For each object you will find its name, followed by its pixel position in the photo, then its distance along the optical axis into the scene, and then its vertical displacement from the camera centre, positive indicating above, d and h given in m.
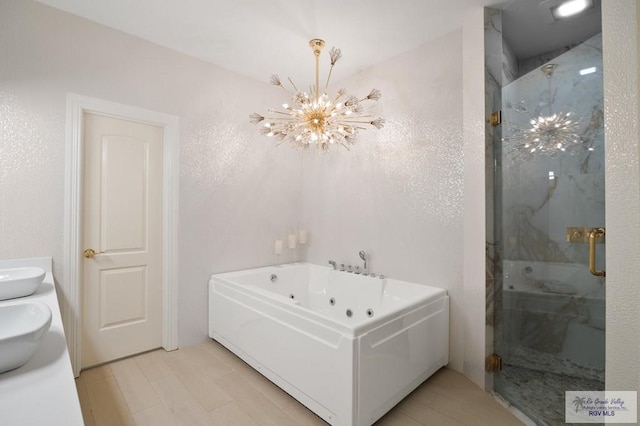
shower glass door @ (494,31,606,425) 1.85 -0.12
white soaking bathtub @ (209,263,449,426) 1.65 -0.85
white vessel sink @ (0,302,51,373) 0.83 -0.38
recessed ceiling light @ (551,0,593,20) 1.98 +1.46
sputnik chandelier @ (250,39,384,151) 2.15 +0.74
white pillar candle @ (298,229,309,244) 3.55 -0.25
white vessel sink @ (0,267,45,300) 1.46 -0.37
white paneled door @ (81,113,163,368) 2.33 -0.20
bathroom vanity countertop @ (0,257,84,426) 0.67 -0.47
